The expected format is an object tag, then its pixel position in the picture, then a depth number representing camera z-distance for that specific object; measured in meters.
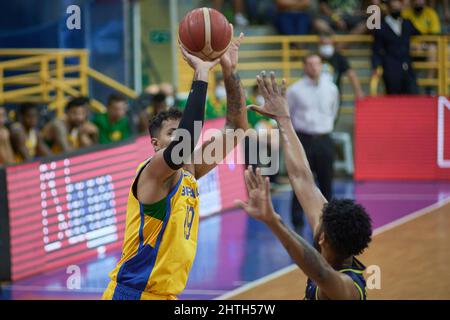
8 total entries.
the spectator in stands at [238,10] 20.66
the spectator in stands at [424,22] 19.02
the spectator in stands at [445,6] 20.11
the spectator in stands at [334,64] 16.66
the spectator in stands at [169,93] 15.16
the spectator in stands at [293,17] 19.64
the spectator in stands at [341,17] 19.52
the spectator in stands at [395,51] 17.39
